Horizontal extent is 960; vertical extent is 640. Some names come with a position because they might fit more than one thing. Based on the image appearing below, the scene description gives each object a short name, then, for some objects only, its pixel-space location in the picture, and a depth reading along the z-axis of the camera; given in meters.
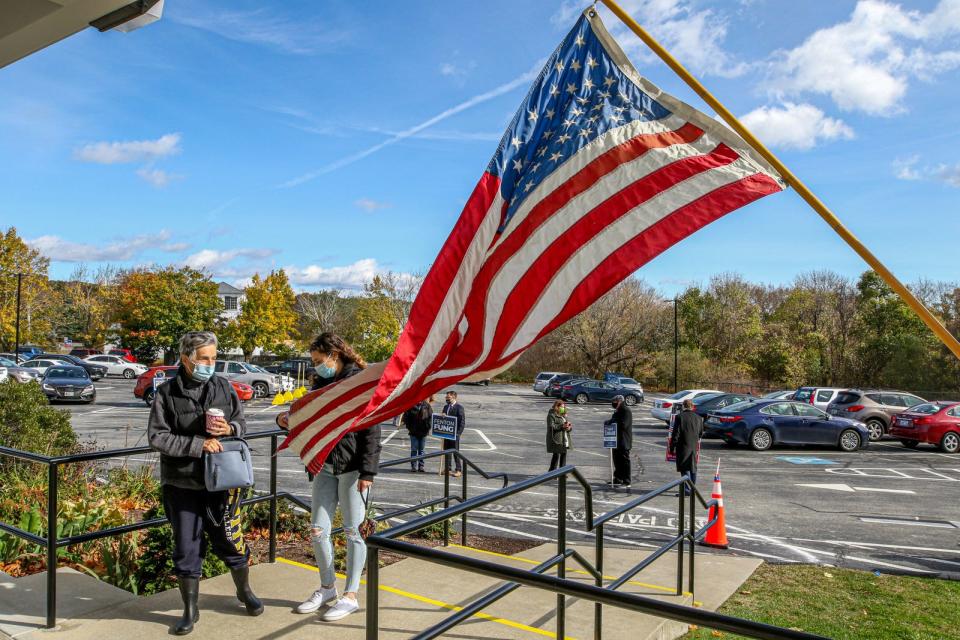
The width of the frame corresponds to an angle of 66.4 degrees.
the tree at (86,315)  67.38
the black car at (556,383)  40.59
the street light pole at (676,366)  48.62
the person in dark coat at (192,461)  4.45
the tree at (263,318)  54.34
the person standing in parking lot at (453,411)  14.87
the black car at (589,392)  39.25
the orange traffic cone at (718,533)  8.91
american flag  3.52
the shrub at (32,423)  8.45
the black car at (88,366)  43.81
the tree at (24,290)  48.78
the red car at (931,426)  21.05
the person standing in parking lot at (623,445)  13.78
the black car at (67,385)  28.19
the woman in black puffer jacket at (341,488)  4.81
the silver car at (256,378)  34.41
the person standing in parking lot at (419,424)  15.21
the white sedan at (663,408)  26.75
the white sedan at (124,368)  48.16
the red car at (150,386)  27.70
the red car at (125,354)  54.88
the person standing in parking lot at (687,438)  12.64
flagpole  2.75
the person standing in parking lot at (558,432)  13.95
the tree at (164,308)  51.56
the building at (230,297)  97.39
